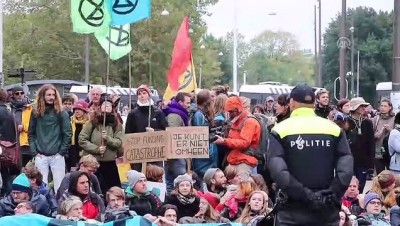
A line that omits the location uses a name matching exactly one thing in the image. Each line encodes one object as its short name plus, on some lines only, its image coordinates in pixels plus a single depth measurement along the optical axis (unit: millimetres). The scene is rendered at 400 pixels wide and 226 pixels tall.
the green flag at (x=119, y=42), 15805
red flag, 16906
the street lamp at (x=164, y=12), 50059
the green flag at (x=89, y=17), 15109
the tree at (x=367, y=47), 71250
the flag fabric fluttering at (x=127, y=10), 14891
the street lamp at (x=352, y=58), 65925
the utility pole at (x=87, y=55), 49531
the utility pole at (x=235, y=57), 49294
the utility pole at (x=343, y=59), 33562
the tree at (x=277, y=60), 144000
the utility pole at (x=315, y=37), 62684
